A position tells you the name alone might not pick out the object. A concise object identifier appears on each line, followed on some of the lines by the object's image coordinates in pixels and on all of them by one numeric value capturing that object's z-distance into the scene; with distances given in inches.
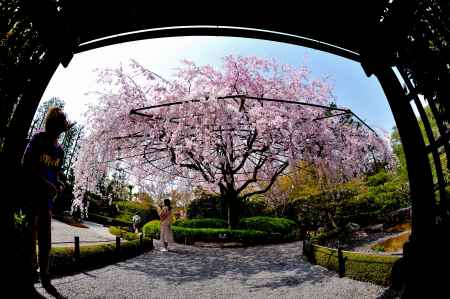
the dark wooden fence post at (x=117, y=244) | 365.1
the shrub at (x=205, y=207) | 960.3
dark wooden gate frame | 101.6
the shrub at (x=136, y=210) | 1184.8
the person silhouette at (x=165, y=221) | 470.6
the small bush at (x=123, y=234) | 595.2
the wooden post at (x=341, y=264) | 267.6
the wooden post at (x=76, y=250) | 275.9
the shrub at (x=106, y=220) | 1190.3
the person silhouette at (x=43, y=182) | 110.2
